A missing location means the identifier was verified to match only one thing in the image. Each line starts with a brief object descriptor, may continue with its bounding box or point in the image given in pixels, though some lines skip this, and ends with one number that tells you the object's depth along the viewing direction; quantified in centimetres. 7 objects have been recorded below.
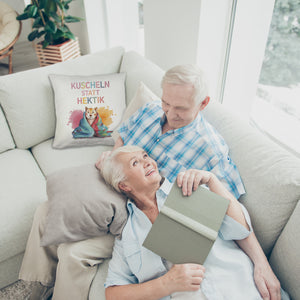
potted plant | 256
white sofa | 92
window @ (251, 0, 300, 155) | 157
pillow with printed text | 164
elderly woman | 84
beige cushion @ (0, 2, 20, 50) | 309
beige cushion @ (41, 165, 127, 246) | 101
